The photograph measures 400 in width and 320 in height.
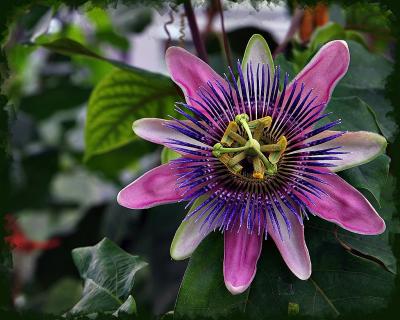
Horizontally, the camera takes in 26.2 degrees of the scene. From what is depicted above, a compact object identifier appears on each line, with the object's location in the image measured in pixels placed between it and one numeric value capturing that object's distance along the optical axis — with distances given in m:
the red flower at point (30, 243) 0.61
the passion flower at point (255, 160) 0.32
